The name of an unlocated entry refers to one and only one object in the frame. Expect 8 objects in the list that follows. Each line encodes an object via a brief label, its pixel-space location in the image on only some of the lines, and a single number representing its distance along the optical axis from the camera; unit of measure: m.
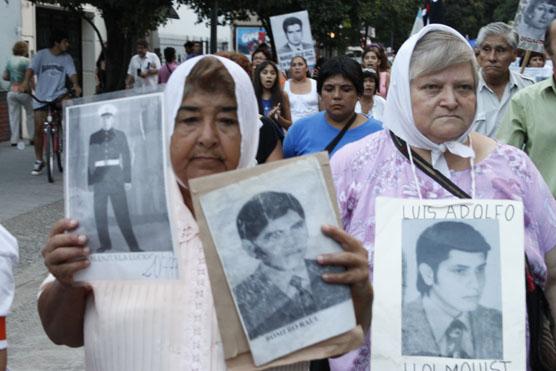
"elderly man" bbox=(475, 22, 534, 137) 6.74
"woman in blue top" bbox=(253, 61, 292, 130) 11.16
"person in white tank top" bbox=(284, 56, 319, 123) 11.89
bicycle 13.57
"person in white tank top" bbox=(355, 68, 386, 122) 10.38
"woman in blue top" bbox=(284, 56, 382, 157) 6.64
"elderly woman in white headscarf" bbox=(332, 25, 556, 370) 3.32
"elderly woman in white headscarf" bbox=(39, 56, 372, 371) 2.36
